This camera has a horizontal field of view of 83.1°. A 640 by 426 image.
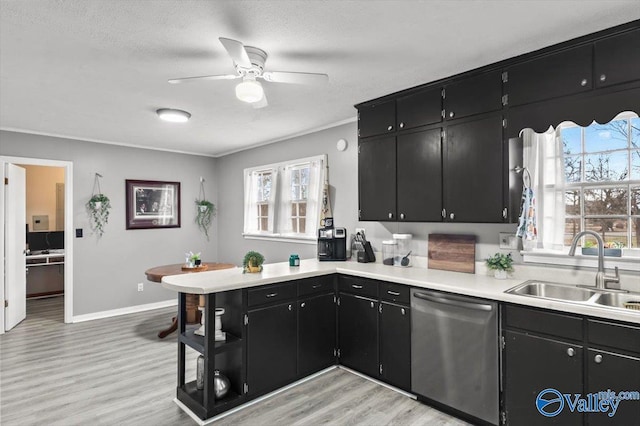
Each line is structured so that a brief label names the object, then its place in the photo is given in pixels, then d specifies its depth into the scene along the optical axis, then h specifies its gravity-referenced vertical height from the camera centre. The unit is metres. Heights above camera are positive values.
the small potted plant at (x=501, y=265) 2.81 -0.39
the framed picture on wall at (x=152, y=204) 5.46 +0.20
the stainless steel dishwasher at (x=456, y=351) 2.38 -0.97
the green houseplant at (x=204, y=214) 6.16 +0.05
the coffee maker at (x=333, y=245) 3.88 -0.31
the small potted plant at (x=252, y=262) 3.10 -0.39
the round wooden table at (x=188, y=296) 4.13 -1.01
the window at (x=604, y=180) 2.47 +0.25
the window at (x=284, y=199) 4.65 +0.24
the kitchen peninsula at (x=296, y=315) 2.54 -0.79
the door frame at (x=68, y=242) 4.85 -0.33
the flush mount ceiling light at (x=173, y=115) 3.67 +1.05
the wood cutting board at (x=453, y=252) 3.09 -0.33
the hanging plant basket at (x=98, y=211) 5.05 +0.09
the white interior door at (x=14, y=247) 4.54 -0.39
